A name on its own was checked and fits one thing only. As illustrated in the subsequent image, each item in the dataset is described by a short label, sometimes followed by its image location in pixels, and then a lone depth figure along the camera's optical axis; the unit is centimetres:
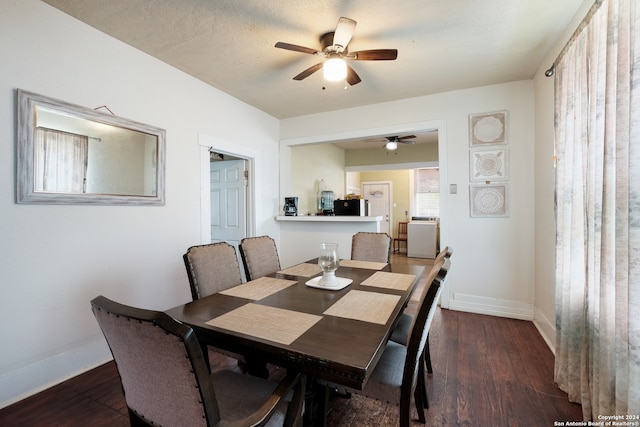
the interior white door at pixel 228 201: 371
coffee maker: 417
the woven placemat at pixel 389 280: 169
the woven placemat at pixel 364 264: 221
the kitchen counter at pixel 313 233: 373
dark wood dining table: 92
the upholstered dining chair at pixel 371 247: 257
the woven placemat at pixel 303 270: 200
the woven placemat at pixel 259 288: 155
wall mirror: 174
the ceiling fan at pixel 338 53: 191
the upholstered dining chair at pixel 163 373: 68
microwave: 400
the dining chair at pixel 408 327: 116
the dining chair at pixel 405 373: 112
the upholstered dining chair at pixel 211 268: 171
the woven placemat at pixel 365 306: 123
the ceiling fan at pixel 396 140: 495
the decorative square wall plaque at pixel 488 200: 300
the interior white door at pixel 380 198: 789
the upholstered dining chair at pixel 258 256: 216
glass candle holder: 166
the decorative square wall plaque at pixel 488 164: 299
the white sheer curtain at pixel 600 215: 113
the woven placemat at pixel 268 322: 106
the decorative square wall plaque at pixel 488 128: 299
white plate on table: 163
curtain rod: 146
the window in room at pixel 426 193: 756
